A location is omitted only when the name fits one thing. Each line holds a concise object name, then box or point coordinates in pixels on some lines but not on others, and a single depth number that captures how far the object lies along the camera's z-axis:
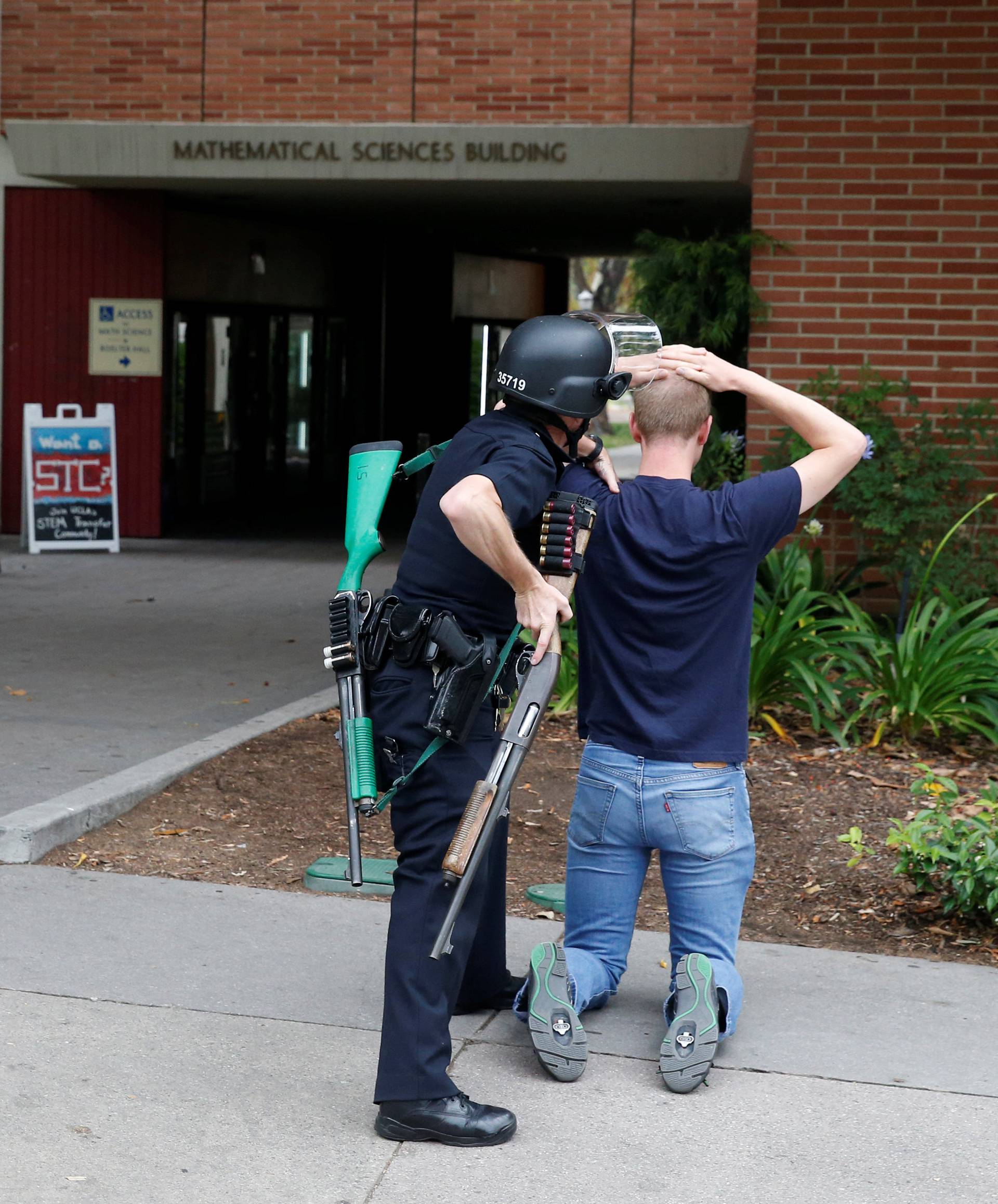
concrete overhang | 12.99
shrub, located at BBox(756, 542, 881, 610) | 7.88
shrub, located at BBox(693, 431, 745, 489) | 8.81
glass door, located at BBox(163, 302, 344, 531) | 16.92
